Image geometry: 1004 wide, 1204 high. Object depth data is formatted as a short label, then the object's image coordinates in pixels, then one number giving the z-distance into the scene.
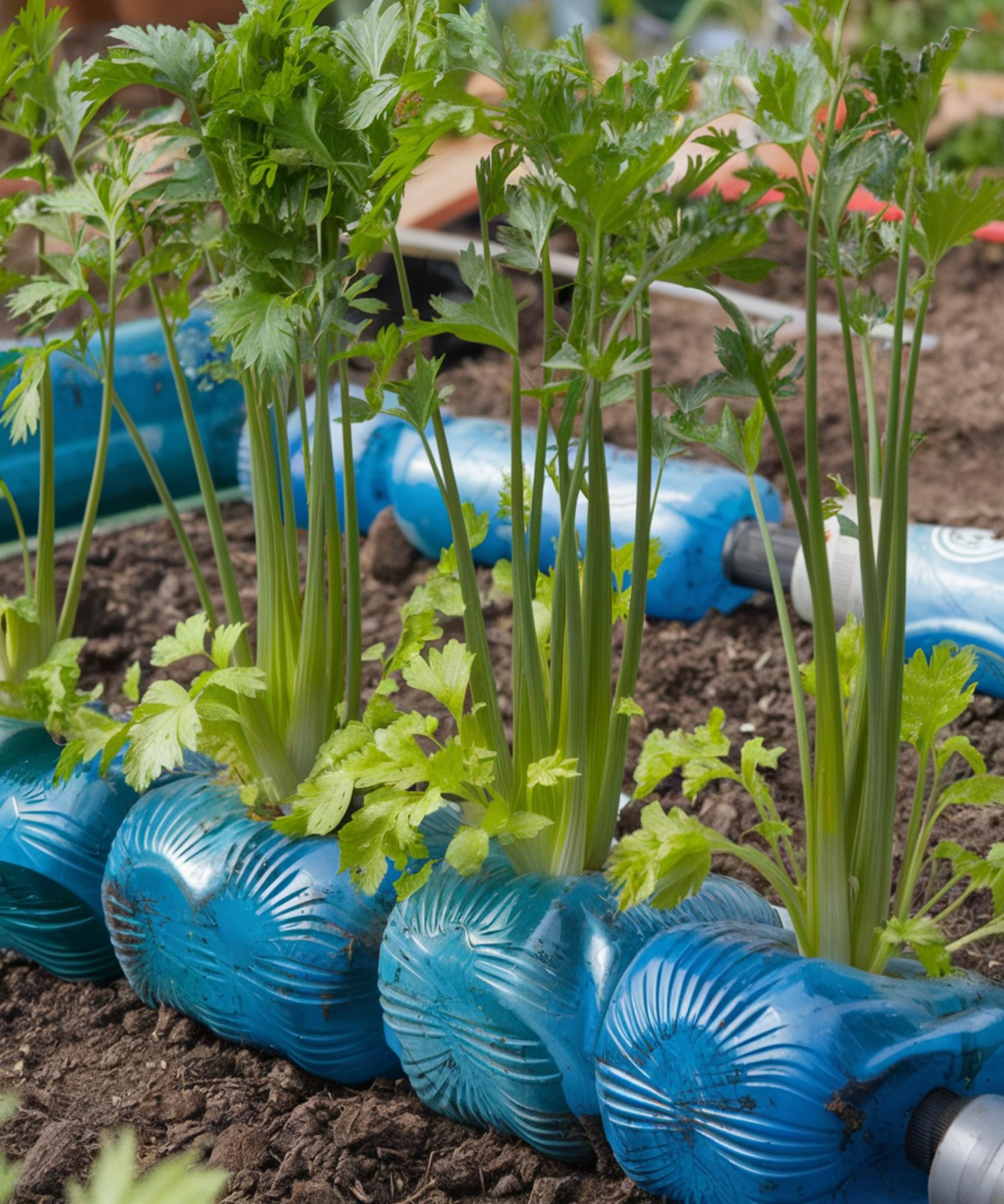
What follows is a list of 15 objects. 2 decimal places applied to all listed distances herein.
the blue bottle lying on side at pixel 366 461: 1.97
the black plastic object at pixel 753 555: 1.76
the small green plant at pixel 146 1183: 0.98
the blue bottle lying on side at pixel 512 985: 1.39
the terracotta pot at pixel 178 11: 5.08
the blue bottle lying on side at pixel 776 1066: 1.33
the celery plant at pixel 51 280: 1.49
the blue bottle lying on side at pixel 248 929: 1.45
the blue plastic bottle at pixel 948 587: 1.66
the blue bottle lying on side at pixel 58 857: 1.53
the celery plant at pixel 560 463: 1.32
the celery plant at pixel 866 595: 1.30
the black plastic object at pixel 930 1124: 1.32
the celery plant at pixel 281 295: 1.40
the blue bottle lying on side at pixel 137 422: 2.05
